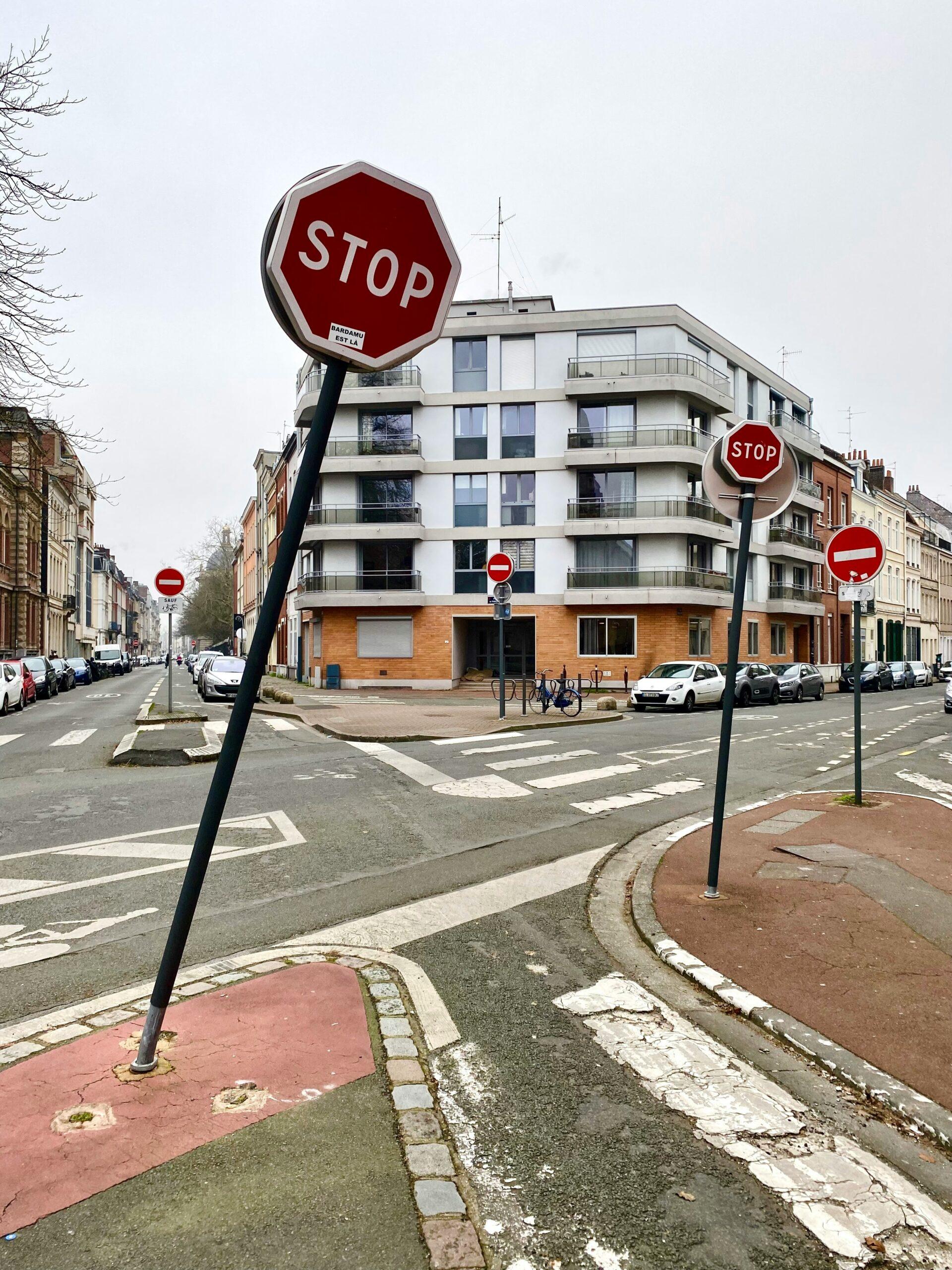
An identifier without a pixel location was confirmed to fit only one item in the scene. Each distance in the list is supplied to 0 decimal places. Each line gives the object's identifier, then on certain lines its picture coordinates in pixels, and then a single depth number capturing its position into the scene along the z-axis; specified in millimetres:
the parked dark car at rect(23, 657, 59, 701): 31234
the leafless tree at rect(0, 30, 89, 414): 11094
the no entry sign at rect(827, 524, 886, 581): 8578
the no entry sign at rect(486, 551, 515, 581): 19859
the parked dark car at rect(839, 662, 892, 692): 44500
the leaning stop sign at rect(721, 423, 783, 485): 5680
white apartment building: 36500
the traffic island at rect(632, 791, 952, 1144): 3453
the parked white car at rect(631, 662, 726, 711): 25781
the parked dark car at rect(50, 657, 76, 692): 37125
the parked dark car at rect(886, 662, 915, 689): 48812
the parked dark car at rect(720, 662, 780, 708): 29328
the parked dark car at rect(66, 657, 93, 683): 44500
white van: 57250
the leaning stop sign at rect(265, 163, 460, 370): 2580
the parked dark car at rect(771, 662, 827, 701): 32250
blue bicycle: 21797
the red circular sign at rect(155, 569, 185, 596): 18672
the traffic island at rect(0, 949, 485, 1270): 2246
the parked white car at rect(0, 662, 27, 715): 22953
